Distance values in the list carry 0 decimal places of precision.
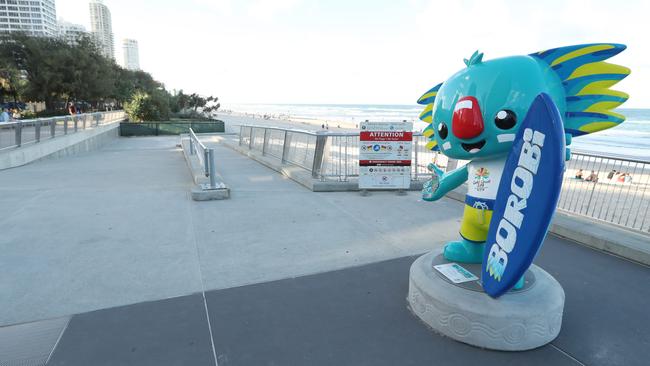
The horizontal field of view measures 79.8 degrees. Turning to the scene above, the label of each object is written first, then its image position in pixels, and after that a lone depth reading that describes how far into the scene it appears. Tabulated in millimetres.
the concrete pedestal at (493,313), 2898
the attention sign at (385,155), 7910
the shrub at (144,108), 29703
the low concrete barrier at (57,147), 11867
